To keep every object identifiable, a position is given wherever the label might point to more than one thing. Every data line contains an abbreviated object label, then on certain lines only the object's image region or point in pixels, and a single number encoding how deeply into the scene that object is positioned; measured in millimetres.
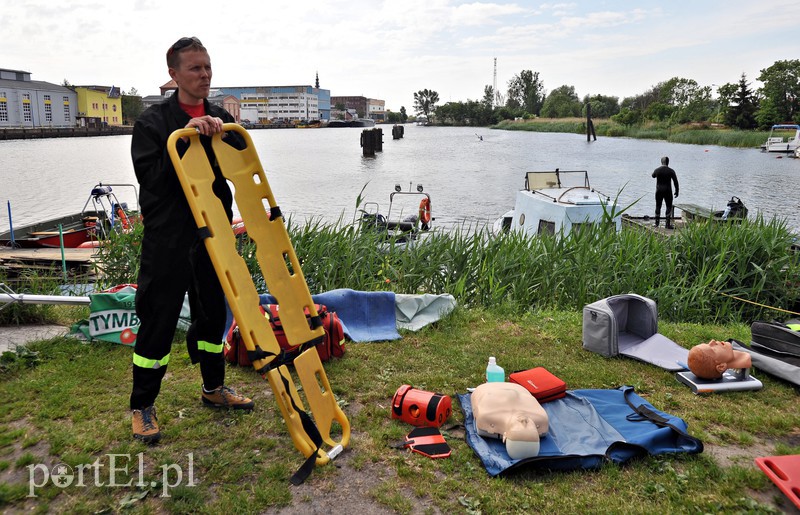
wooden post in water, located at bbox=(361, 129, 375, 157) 64956
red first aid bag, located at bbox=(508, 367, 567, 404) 4273
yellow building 114562
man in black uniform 3371
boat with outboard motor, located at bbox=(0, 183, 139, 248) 12023
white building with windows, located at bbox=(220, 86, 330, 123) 185375
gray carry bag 5262
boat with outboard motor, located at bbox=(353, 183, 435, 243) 8693
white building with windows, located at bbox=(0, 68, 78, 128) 95625
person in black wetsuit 17625
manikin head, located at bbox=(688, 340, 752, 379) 4664
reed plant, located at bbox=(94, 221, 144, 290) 7023
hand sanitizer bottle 4488
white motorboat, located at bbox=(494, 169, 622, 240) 12594
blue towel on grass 5820
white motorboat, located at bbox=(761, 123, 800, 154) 50500
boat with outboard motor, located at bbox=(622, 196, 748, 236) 13525
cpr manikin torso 3449
